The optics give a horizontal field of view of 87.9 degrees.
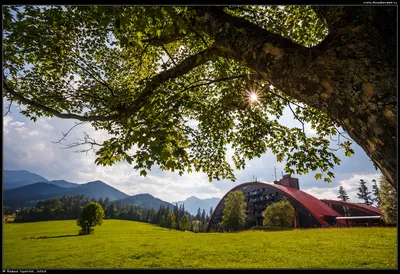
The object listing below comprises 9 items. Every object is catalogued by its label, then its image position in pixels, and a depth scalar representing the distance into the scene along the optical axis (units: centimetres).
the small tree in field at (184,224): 7594
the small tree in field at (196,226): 8794
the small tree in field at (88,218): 3934
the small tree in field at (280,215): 4400
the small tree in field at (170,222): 8169
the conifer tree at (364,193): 9609
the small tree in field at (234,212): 5725
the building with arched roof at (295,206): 5794
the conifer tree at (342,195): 9694
